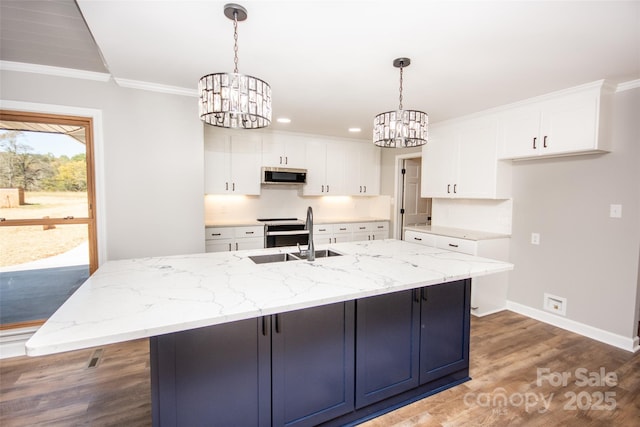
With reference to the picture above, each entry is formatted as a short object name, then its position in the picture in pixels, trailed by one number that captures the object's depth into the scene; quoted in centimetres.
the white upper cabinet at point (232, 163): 420
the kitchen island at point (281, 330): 126
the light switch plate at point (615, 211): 273
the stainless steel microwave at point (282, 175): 450
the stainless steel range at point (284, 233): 437
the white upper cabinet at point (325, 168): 496
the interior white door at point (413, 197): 529
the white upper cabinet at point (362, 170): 531
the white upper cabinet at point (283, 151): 461
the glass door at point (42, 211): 271
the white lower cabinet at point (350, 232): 484
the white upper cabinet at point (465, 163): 351
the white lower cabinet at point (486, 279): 335
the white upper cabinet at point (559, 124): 266
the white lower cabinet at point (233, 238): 403
